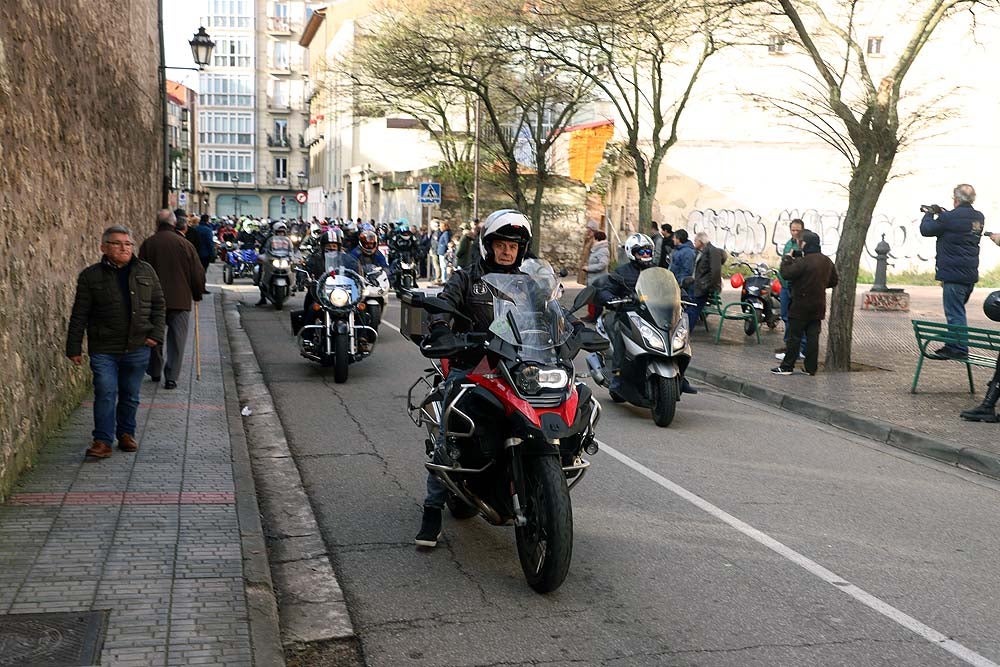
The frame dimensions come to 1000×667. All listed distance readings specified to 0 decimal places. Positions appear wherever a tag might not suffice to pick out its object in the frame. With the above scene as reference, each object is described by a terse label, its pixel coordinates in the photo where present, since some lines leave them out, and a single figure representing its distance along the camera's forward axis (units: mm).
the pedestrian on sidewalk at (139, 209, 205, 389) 10977
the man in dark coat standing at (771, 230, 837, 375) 12789
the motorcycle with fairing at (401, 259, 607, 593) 4977
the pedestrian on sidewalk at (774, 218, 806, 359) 15373
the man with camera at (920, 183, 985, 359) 12984
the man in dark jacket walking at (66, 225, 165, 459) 7547
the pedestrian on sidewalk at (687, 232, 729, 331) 17438
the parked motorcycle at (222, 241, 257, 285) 30188
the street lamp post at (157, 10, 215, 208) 21438
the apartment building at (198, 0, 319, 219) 95750
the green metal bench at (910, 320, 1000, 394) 10547
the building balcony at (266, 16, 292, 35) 94625
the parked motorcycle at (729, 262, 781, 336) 18250
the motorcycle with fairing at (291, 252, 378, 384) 12188
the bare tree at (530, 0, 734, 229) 17219
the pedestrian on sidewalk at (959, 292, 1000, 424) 10047
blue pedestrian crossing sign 30609
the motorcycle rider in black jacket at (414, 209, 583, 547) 5543
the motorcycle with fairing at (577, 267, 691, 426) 9742
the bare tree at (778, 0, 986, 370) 12844
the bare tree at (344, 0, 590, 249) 24234
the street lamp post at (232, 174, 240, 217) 98750
